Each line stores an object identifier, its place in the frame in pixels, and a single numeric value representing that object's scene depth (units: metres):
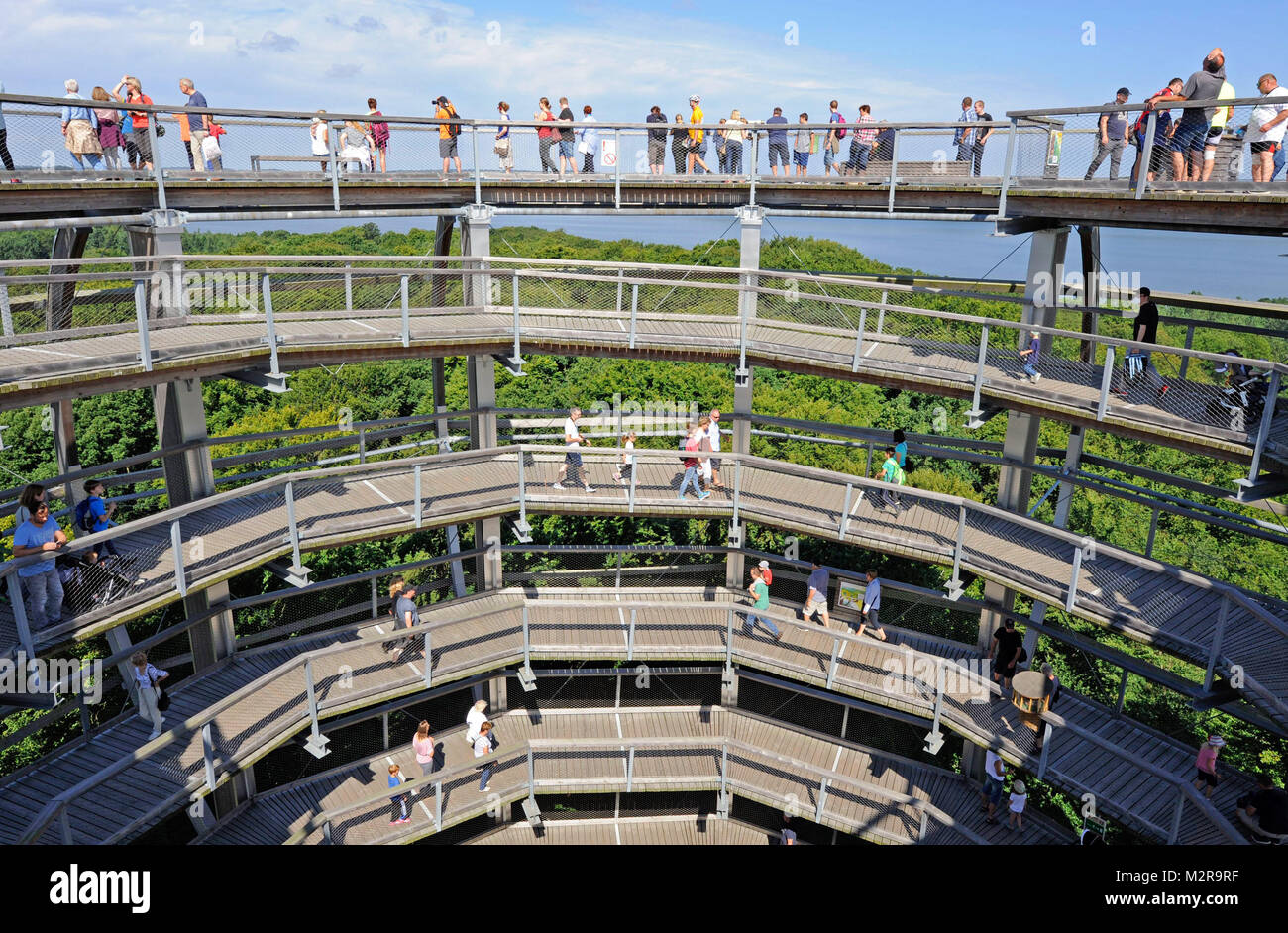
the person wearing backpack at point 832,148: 18.94
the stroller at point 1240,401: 13.33
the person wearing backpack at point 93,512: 15.27
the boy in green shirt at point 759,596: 19.64
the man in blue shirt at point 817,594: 19.09
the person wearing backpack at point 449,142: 18.66
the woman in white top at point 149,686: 15.86
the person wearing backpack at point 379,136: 18.41
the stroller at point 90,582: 13.57
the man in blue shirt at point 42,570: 12.77
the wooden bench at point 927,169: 17.75
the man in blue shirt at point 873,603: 18.86
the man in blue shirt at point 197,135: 16.39
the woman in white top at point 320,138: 17.48
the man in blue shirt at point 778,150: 19.42
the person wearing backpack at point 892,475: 18.03
